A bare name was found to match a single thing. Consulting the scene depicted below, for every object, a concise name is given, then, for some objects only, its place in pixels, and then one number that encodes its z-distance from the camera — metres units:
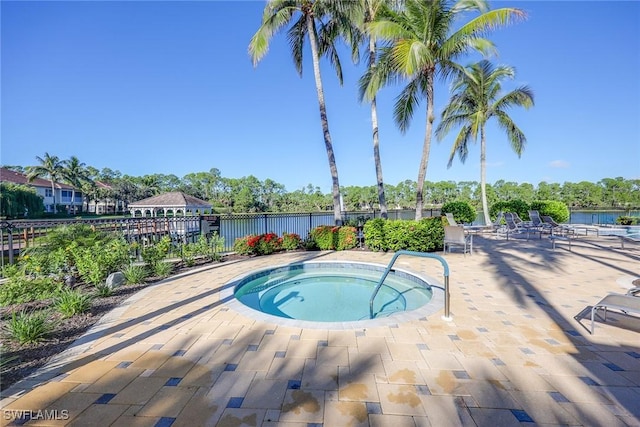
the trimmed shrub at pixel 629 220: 13.12
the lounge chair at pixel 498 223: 12.10
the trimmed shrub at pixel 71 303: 3.35
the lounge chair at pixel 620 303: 2.60
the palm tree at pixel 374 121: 9.95
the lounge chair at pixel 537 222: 10.14
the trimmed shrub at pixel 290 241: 8.41
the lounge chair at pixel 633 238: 6.37
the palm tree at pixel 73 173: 39.94
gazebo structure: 20.60
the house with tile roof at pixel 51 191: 32.94
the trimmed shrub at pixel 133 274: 4.78
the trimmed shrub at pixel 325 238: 8.48
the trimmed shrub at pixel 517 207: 13.82
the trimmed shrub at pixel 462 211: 13.25
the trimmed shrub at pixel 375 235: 8.10
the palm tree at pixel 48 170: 35.34
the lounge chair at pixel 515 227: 10.20
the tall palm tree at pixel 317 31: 8.72
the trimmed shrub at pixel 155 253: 5.50
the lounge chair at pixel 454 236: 7.04
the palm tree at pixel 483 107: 13.65
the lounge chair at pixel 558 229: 9.44
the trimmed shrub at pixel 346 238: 8.55
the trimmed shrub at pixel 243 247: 7.63
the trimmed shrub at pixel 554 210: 13.34
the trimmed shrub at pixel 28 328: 2.66
